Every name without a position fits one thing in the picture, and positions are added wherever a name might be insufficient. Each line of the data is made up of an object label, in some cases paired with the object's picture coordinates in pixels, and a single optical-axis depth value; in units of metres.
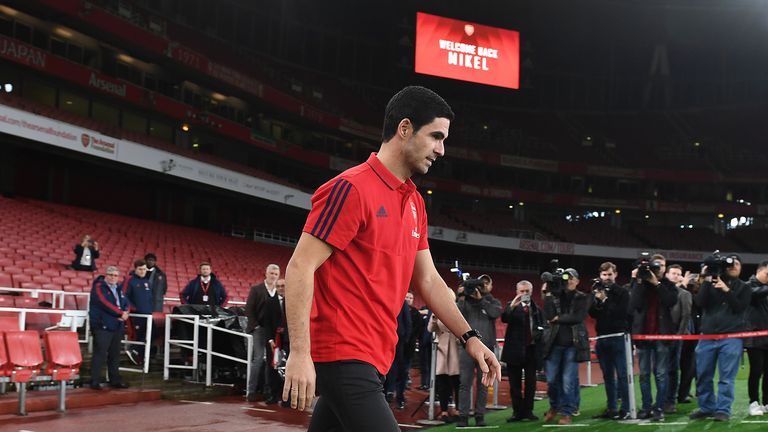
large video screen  40.97
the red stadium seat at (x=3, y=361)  8.45
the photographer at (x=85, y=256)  16.55
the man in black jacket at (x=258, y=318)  11.12
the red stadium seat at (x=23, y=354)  8.53
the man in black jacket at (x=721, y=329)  8.34
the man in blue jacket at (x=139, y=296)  12.19
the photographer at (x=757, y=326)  8.80
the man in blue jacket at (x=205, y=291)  13.14
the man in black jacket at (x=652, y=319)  9.12
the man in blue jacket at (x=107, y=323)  10.48
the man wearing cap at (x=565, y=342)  9.27
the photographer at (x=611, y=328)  9.35
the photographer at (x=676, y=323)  9.81
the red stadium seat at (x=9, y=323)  9.74
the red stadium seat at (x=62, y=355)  8.90
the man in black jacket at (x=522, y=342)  9.75
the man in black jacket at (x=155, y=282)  13.80
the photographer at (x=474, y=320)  9.38
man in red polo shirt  2.61
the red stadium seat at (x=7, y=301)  11.87
